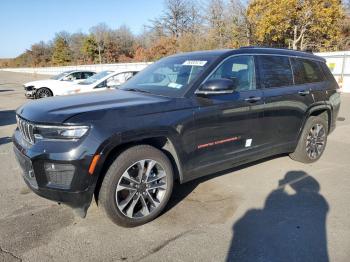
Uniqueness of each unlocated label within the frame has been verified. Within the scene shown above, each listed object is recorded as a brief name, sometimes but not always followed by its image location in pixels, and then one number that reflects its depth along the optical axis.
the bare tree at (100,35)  65.97
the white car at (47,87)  15.66
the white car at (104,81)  11.43
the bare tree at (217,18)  35.09
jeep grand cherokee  3.24
